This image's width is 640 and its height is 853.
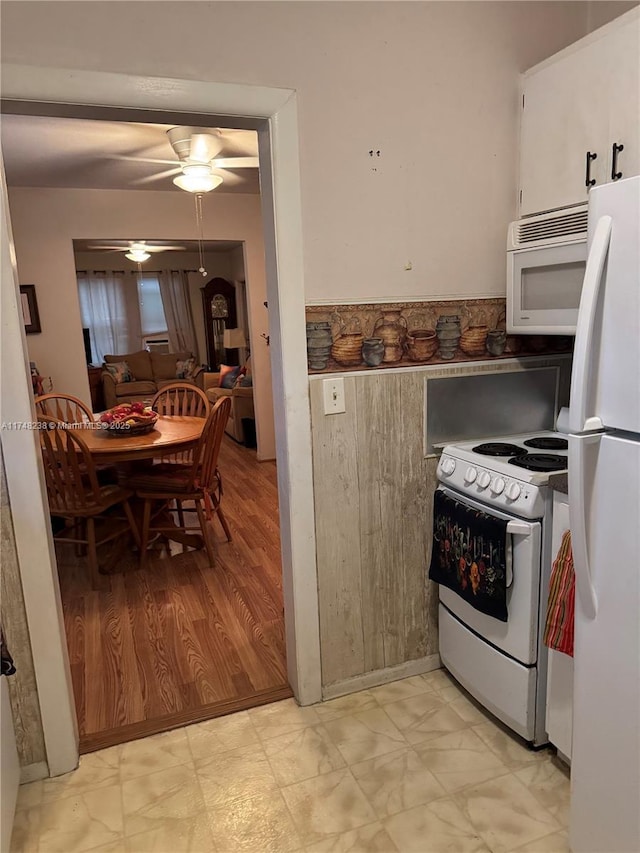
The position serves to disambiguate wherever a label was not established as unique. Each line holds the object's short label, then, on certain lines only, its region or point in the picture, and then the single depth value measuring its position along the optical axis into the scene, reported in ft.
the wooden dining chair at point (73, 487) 9.82
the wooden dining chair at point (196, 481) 10.99
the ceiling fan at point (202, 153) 10.95
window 31.81
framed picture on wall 16.38
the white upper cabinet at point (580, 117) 5.57
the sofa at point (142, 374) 26.73
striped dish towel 5.24
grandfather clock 31.22
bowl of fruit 11.48
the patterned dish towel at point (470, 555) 5.94
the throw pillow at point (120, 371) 27.14
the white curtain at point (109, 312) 30.53
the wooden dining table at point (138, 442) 10.47
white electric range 5.73
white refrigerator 3.93
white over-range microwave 6.15
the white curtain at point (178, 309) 31.86
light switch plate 6.57
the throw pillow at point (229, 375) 24.08
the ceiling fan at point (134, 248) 25.00
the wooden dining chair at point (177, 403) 14.34
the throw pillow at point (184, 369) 29.22
